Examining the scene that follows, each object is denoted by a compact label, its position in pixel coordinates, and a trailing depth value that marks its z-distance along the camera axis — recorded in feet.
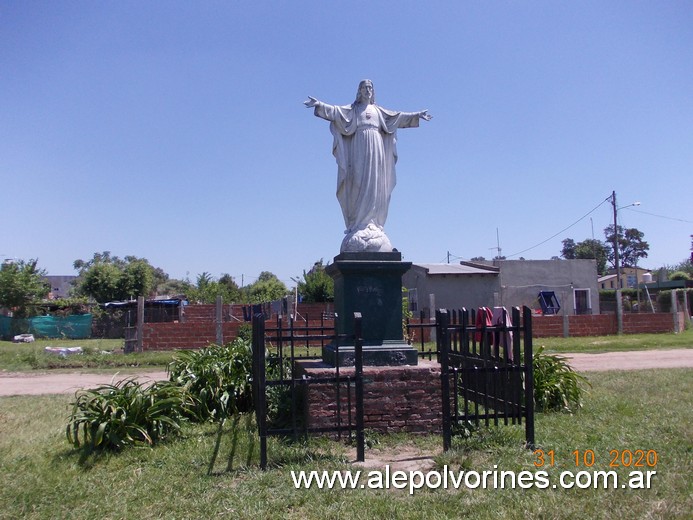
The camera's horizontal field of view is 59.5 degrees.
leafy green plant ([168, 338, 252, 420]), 24.52
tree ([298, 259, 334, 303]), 94.68
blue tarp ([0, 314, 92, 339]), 86.69
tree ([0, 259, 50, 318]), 96.22
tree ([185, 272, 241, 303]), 120.88
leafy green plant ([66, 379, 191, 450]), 19.84
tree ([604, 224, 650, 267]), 228.22
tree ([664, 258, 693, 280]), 162.59
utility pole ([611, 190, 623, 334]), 73.77
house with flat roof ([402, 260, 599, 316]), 86.17
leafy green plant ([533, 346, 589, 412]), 25.86
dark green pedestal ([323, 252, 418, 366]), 22.22
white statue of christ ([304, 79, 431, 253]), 23.98
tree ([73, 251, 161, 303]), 130.72
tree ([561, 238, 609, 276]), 219.20
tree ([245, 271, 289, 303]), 122.52
